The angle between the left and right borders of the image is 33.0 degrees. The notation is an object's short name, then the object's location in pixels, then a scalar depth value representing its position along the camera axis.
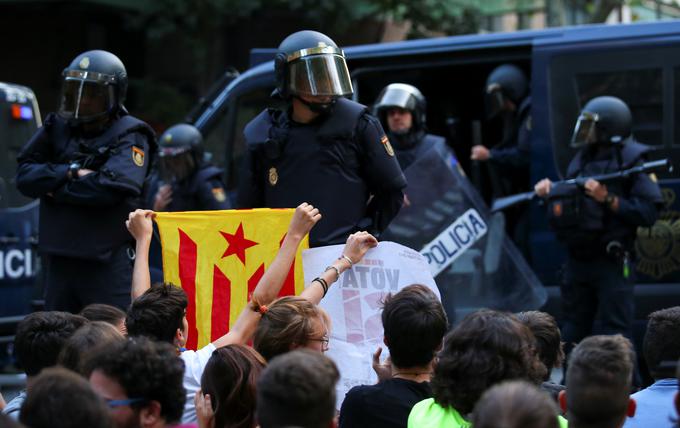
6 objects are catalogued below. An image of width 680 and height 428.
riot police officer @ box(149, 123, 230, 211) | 8.91
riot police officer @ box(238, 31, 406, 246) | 5.55
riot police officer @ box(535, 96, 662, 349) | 7.42
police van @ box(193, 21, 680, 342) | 7.94
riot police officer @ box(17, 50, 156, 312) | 6.18
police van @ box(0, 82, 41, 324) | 9.32
